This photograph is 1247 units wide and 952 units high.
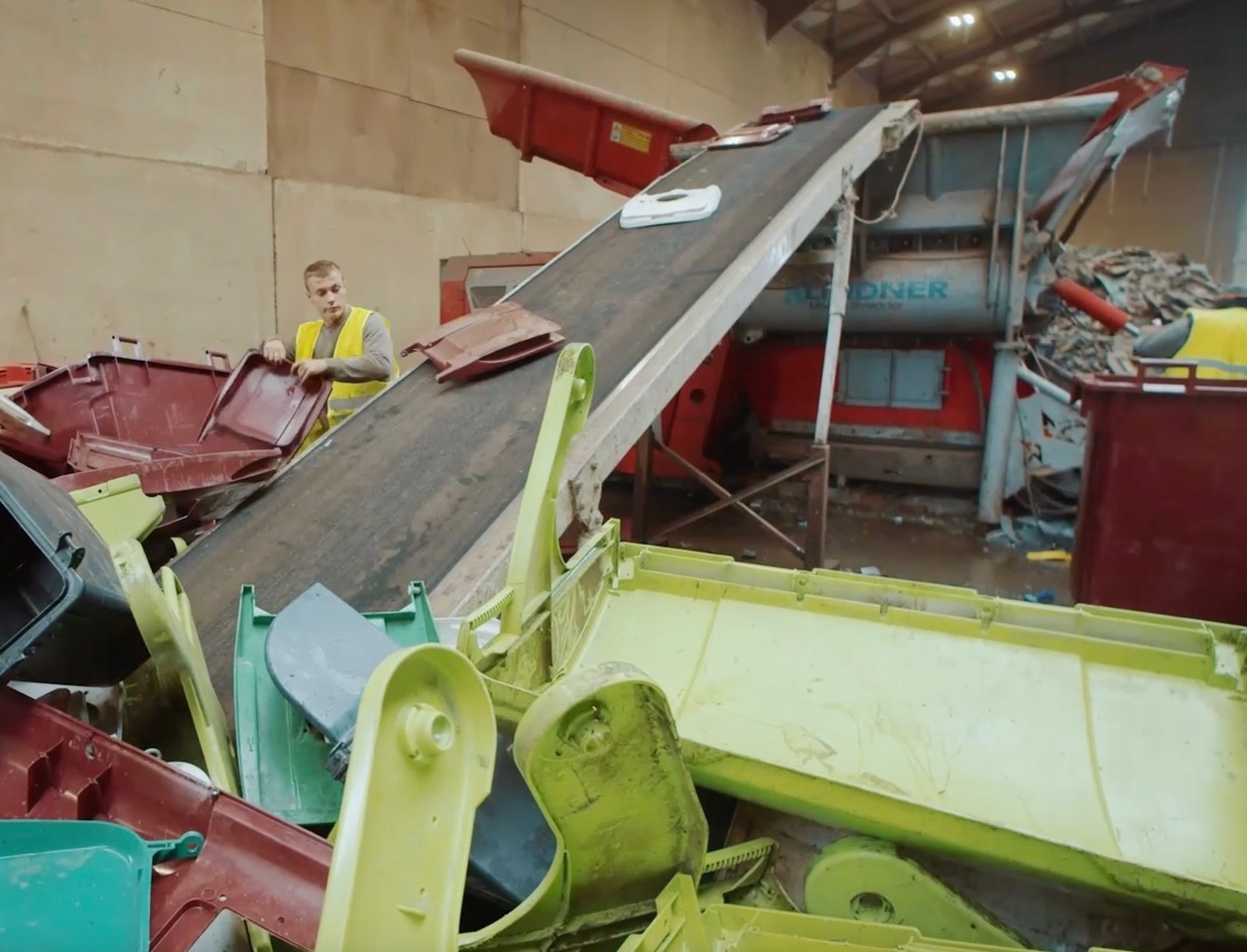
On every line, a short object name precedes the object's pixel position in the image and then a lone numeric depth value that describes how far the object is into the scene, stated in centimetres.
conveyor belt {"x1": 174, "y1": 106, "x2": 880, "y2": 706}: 195
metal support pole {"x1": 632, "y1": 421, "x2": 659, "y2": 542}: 410
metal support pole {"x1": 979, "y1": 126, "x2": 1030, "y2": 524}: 405
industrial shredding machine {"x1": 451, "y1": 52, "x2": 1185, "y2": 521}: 386
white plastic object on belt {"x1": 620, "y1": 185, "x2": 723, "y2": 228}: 333
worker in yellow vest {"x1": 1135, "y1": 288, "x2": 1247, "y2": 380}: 309
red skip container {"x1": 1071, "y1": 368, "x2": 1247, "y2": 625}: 253
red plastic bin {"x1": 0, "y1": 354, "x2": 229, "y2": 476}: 251
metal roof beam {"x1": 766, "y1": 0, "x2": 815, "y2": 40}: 1044
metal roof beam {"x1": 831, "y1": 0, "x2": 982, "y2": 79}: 1102
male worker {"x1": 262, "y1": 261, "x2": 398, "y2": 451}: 300
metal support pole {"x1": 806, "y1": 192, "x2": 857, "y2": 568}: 333
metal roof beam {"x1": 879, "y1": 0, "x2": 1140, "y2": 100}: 1152
